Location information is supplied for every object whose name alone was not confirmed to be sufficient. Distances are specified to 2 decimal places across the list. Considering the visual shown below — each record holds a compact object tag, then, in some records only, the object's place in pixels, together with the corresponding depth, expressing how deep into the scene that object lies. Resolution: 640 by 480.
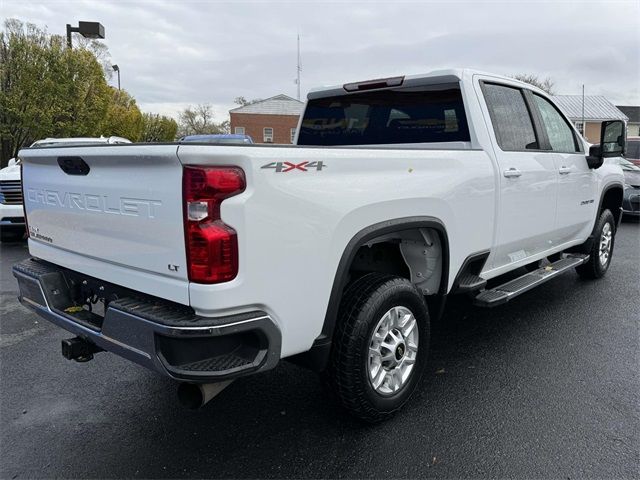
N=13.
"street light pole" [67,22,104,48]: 14.18
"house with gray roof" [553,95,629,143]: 44.09
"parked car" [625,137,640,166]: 15.85
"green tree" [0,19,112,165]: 16.70
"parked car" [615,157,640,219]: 11.17
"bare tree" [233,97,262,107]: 63.83
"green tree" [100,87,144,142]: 22.22
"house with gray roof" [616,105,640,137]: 55.89
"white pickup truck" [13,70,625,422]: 2.17
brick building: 47.81
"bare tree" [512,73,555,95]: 49.80
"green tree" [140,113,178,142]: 36.13
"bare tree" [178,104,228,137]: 58.98
